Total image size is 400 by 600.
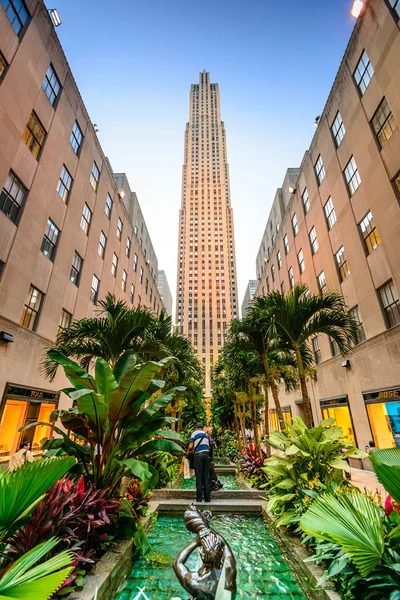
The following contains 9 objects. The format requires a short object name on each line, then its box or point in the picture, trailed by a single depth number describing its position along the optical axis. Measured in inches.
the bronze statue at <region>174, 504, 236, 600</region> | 89.0
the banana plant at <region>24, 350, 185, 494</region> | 191.2
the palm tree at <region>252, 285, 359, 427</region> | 338.3
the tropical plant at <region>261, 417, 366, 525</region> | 187.6
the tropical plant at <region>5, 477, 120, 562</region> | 118.3
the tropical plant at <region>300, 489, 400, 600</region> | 91.7
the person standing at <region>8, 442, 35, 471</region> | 312.1
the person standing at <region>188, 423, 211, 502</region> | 278.2
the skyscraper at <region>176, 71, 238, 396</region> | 3801.7
